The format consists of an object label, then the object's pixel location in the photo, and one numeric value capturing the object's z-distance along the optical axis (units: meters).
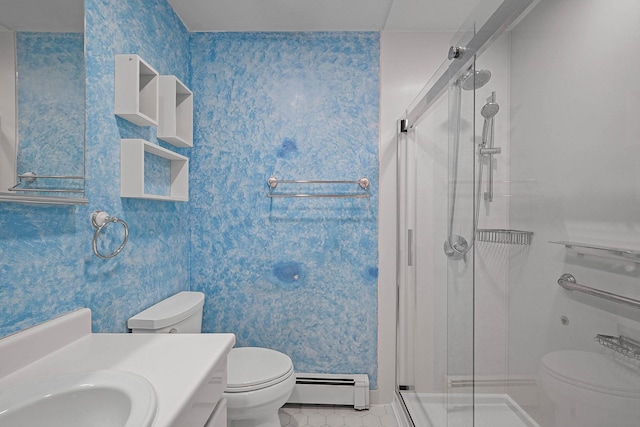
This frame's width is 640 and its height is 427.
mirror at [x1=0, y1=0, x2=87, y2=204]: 0.91
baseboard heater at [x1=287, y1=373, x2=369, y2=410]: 2.06
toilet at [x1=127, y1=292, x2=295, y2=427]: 1.50
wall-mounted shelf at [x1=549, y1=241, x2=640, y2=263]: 0.67
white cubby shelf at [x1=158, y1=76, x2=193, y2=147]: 1.75
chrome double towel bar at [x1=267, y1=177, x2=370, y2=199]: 2.10
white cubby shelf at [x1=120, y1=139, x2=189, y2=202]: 1.46
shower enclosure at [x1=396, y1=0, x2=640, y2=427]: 0.69
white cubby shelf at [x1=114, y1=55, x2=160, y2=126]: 1.41
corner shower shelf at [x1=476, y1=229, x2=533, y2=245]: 0.98
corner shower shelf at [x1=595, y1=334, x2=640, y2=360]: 0.66
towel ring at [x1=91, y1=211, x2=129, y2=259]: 1.27
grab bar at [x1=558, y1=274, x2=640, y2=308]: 0.67
